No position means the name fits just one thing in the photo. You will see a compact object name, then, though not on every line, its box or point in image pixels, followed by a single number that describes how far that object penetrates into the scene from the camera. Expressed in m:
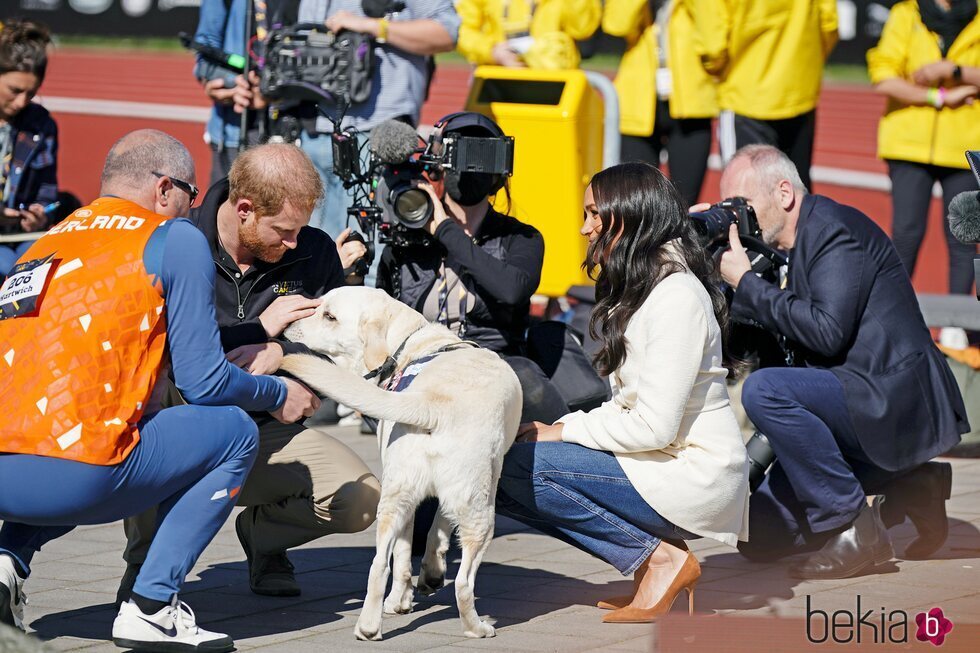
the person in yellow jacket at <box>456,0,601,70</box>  17.30
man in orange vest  7.44
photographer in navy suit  10.06
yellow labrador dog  8.09
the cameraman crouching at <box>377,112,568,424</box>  10.41
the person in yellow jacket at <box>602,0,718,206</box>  16.83
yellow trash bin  16.52
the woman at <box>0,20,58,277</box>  14.92
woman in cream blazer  8.45
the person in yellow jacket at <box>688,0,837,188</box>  16.47
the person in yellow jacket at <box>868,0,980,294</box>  16.67
